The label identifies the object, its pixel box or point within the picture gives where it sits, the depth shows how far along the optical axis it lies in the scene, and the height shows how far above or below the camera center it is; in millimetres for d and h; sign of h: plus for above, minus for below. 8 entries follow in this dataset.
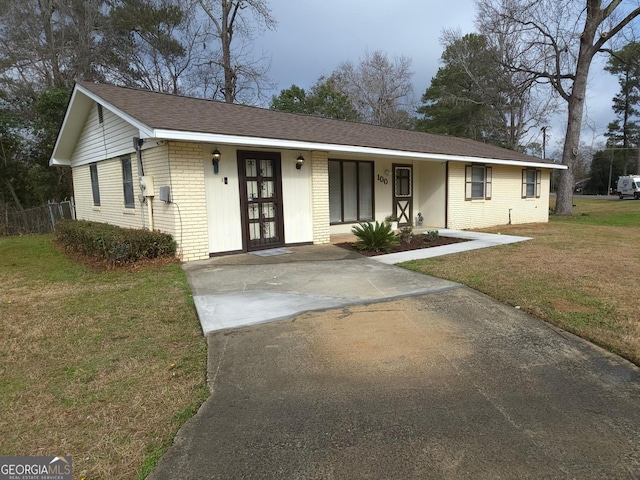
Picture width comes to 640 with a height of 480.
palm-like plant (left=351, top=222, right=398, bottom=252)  8648 -948
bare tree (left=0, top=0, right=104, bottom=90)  17828 +7665
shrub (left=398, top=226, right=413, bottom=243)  9695 -1050
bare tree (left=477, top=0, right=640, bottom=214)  17844 +6803
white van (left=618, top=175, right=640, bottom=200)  39634 +44
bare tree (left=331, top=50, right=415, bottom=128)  30719 +8470
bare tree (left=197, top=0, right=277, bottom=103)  21734 +8508
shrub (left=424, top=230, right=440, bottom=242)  9906 -1112
